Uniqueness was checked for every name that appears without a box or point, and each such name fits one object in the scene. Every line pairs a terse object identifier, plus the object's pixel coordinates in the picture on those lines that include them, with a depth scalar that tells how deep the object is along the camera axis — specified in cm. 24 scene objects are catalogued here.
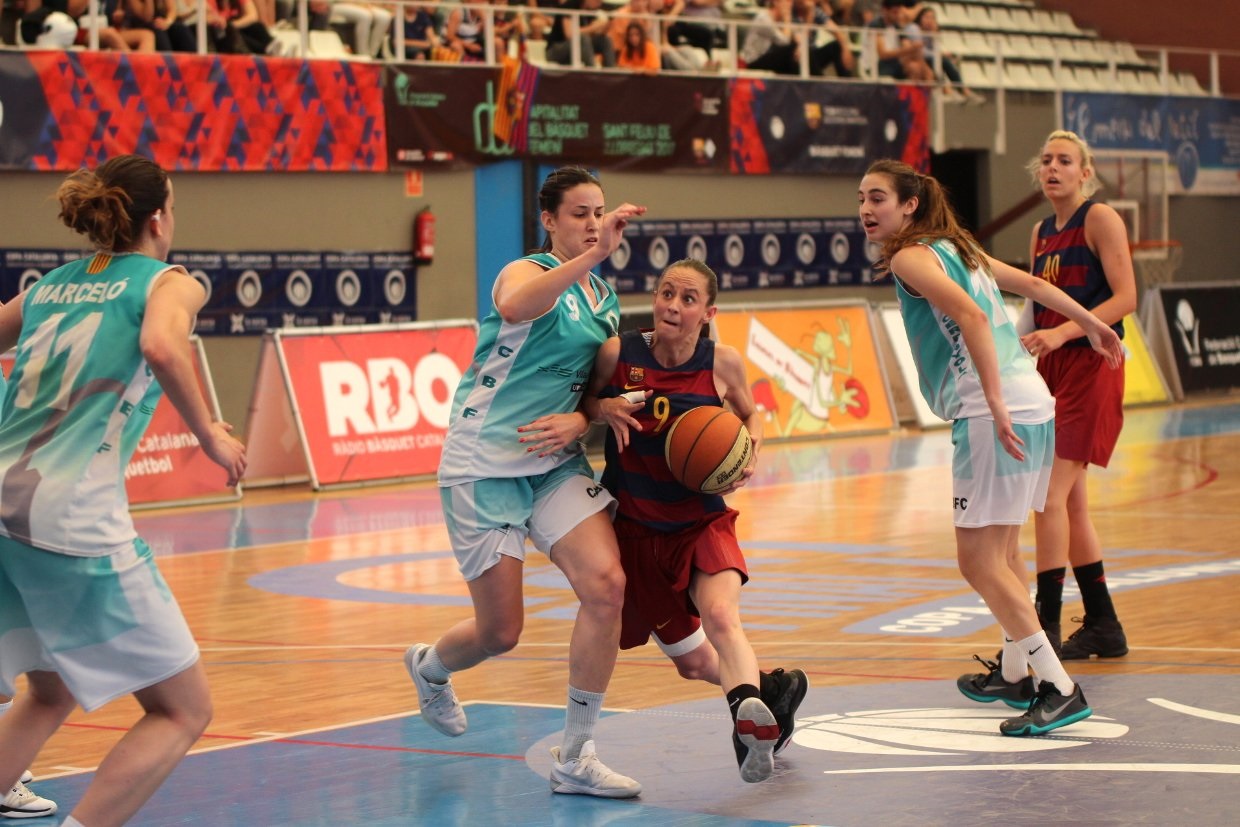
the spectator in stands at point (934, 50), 2356
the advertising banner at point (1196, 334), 2227
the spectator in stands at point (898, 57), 2340
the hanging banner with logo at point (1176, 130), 2530
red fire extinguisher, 1906
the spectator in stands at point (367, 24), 1848
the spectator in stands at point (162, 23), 1684
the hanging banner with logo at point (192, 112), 1598
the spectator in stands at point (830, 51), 2284
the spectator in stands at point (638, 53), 2073
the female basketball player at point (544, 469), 558
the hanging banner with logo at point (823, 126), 2178
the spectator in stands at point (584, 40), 2036
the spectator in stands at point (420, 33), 1916
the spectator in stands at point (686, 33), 2167
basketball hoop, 2594
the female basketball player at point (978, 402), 613
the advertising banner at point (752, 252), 2105
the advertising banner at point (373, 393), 1547
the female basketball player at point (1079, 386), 750
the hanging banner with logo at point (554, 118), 1872
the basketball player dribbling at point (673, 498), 566
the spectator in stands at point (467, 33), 1923
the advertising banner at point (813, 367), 1853
